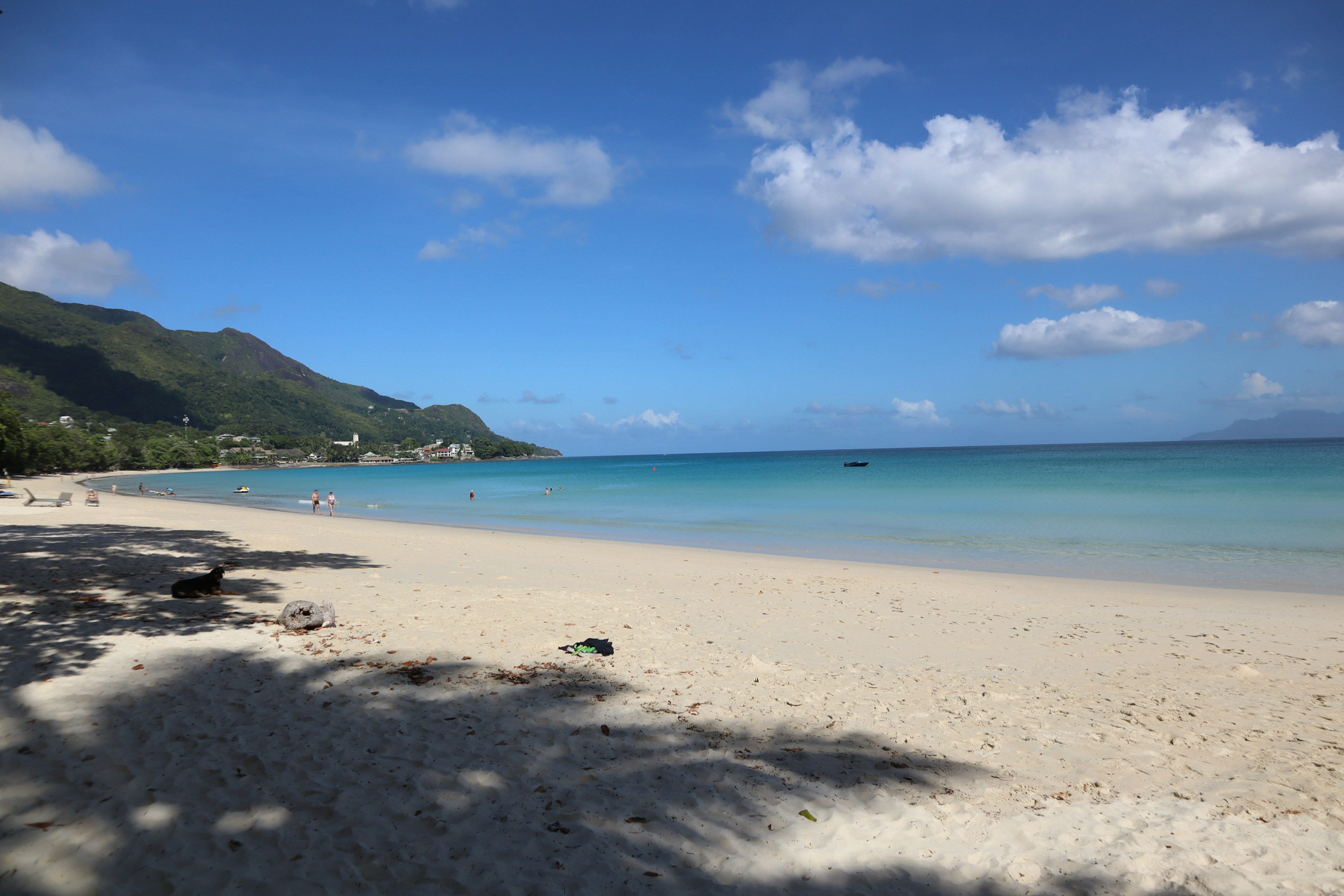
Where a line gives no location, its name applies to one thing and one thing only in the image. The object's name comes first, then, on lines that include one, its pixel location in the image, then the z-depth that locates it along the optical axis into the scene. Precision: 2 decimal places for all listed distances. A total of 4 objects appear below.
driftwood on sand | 7.71
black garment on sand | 7.23
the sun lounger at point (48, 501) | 26.22
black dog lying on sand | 8.88
